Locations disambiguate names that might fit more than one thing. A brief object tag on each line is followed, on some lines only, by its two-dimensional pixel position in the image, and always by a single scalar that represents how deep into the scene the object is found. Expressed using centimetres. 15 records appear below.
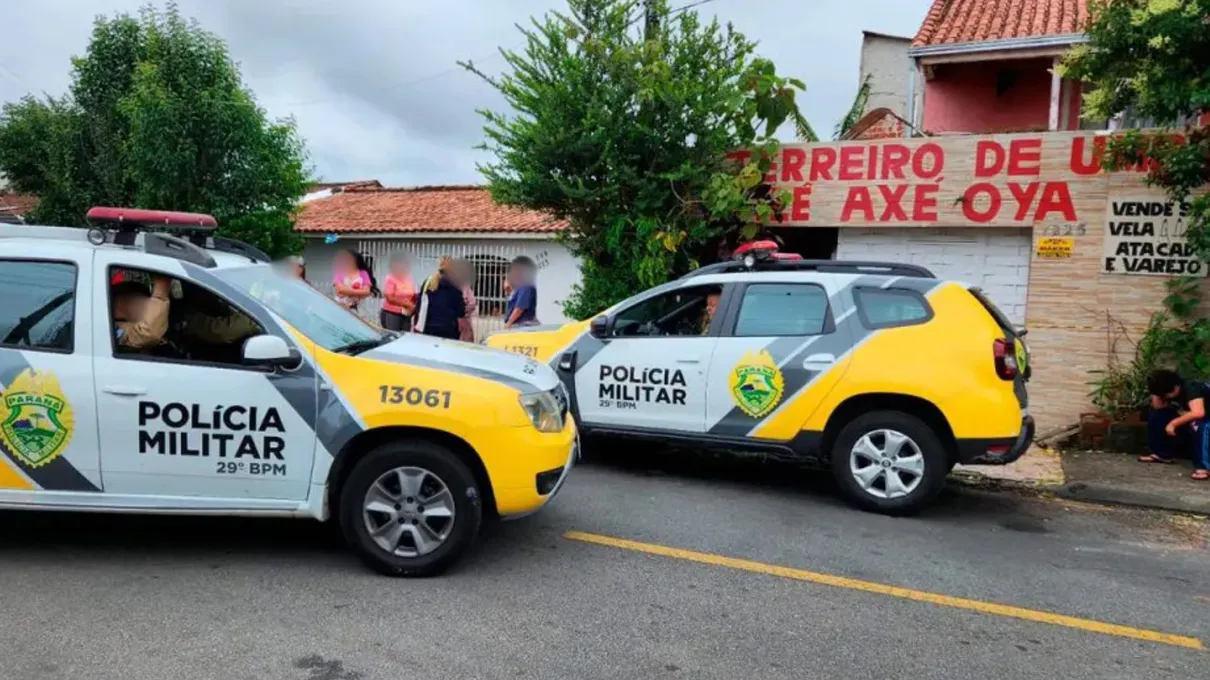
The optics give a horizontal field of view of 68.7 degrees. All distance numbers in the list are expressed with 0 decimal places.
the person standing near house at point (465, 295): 966
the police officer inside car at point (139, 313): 451
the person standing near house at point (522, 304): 1039
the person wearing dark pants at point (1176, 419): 753
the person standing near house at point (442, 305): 945
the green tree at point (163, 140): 1324
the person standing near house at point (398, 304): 1033
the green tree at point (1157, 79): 743
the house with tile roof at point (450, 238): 1495
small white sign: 866
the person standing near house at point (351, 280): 1017
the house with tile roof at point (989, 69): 1372
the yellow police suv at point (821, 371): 602
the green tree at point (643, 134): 993
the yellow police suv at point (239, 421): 438
